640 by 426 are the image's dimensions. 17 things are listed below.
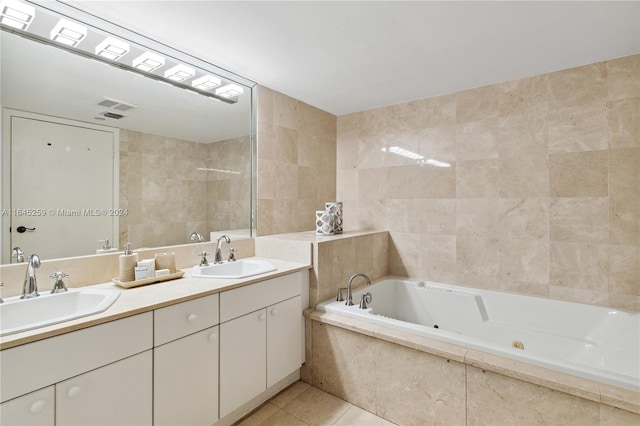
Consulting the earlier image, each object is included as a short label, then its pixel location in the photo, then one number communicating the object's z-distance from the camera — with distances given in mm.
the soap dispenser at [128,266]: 1689
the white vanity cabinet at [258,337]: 1717
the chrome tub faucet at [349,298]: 2268
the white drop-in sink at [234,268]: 2006
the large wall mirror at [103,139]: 1522
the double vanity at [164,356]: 1093
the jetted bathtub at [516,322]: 1719
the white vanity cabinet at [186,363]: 1424
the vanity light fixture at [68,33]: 1633
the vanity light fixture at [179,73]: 2106
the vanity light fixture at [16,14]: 1479
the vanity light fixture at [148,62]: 1940
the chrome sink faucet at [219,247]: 2250
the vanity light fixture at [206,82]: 2273
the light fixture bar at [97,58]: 1537
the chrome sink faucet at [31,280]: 1409
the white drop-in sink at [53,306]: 1292
